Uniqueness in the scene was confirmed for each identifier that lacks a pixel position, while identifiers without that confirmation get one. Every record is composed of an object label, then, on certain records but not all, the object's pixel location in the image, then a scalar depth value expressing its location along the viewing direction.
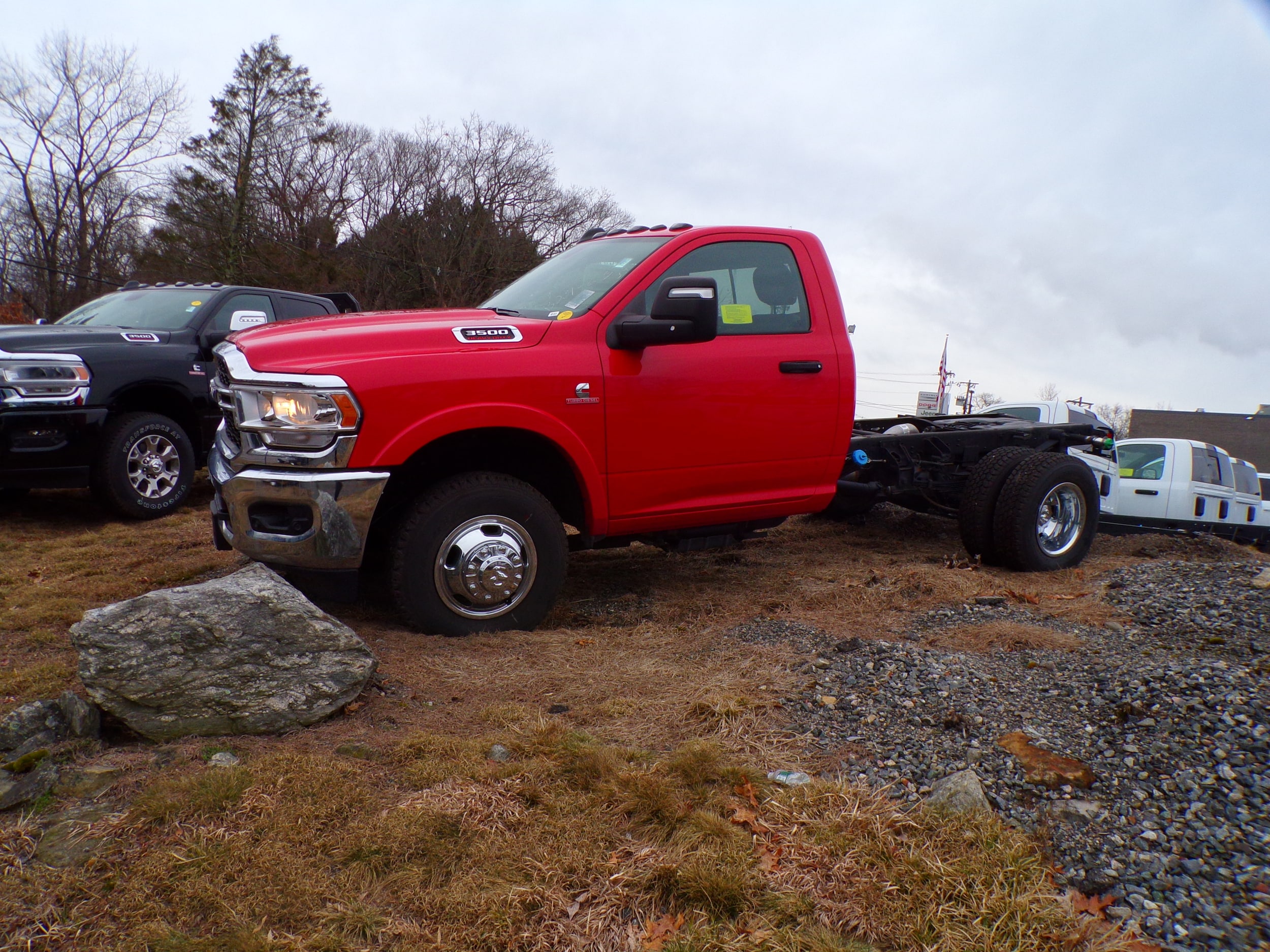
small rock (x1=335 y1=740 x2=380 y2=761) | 3.01
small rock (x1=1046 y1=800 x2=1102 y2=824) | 2.59
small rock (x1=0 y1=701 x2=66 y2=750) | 2.97
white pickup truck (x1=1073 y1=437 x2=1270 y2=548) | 10.94
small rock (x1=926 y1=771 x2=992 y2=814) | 2.62
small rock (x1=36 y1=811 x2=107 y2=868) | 2.39
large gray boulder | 3.09
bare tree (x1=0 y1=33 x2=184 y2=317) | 33.12
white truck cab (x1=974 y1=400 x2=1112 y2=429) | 12.54
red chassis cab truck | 3.92
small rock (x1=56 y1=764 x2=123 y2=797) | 2.71
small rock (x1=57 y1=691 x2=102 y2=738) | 3.04
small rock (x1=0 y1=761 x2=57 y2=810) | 2.64
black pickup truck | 6.60
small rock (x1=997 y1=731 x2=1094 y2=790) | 2.79
